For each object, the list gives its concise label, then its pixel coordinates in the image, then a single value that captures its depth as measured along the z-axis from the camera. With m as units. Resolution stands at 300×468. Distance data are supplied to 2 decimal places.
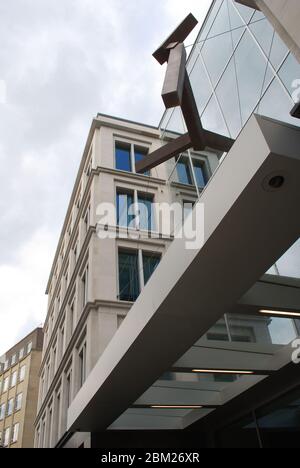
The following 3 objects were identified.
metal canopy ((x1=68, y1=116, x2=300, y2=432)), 4.53
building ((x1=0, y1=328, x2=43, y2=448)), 57.47
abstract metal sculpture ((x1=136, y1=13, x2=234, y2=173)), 7.21
